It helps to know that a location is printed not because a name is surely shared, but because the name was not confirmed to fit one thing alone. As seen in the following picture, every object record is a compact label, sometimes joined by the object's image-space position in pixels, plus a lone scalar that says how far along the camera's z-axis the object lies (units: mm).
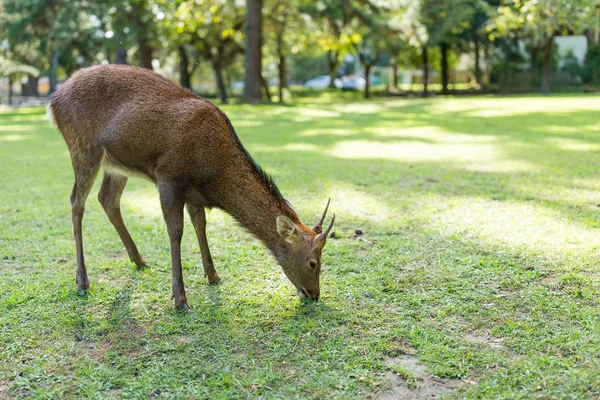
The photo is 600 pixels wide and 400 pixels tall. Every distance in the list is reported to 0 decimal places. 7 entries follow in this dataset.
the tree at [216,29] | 22167
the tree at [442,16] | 33125
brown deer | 4371
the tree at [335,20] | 29844
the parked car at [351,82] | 56081
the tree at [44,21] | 30000
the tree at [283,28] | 30036
